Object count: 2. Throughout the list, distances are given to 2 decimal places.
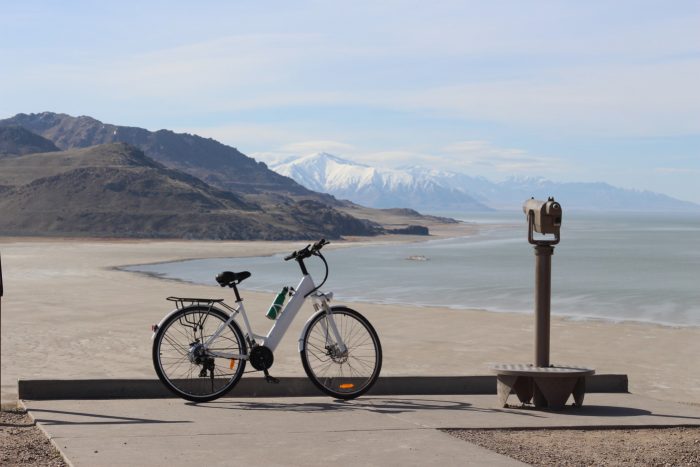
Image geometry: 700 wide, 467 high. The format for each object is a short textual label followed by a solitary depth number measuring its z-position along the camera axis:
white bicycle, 8.59
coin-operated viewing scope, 9.01
